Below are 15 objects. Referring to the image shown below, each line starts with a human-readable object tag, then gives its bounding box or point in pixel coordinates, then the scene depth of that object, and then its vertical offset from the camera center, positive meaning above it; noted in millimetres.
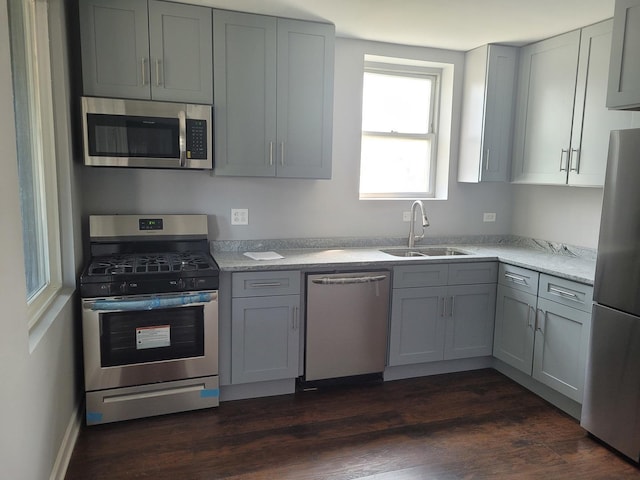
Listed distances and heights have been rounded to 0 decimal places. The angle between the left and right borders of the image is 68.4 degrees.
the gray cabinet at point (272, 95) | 2887 +548
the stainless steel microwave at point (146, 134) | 2629 +261
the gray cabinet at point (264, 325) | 2859 -882
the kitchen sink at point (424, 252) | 3568 -504
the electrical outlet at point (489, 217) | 3998 -251
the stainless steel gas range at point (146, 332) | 2539 -856
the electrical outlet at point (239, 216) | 3297 -243
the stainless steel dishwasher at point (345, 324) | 3020 -913
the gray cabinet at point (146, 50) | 2602 +734
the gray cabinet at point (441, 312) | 3217 -879
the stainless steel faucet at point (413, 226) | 3597 -313
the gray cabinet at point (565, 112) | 2941 +521
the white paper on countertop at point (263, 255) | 3053 -486
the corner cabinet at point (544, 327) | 2764 -881
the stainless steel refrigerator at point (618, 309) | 2309 -600
